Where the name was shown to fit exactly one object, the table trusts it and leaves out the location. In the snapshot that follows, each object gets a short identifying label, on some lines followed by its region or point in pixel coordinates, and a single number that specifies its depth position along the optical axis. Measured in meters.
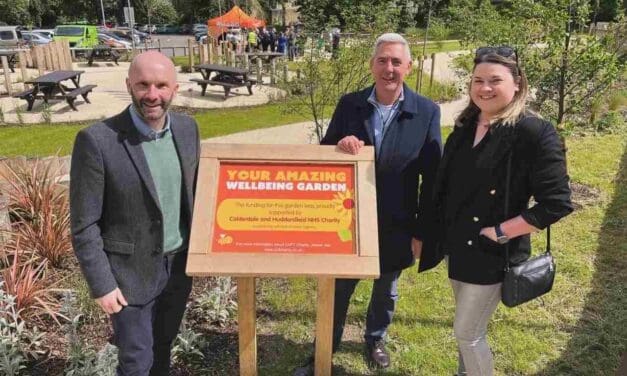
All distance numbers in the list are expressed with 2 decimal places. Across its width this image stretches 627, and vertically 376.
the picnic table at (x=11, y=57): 19.61
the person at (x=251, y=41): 25.75
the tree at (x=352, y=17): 8.29
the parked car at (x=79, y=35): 27.07
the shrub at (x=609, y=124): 10.03
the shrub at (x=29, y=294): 3.46
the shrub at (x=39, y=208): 4.24
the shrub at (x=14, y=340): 2.98
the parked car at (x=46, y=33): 33.25
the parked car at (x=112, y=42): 27.23
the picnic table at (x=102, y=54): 23.62
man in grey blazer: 2.23
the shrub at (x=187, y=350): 3.35
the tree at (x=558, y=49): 6.26
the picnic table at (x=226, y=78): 14.12
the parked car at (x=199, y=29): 46.08
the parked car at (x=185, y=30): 55.00
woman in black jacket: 2.21
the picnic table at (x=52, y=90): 12.09
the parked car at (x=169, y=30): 55.66
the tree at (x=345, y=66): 7.72
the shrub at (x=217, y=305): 3.81
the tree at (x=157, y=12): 60.22
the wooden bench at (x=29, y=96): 12.06
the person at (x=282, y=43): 24.81
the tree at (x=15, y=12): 49.35
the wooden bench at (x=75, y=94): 12.02
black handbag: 2.39
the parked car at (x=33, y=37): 30.52
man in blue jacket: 2.73
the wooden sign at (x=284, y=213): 2.38
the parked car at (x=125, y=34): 38.56
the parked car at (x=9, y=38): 27.45
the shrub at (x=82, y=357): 2.87
